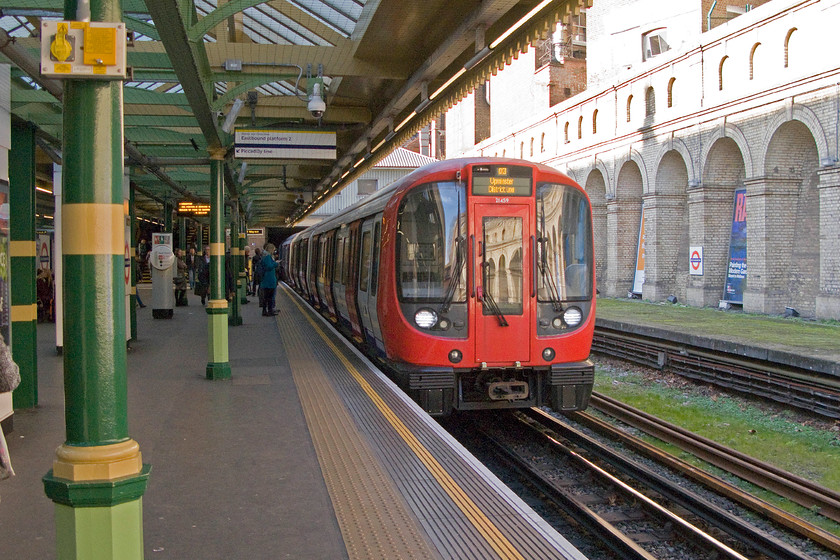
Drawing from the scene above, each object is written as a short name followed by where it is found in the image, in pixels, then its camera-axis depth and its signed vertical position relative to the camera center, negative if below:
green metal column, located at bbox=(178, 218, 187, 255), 28.11 +1.22
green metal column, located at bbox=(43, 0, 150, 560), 2.72 -0.34
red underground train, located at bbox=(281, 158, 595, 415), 7.90 -0.25
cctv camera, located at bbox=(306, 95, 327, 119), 9.96 +2.06
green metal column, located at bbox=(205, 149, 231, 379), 9.59 -0.27
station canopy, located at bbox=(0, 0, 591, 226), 7.17 +2.44
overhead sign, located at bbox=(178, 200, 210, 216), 21.80 +1.58
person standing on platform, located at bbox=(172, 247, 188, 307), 22.78 -0.49
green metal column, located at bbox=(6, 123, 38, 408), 7.20 +0.18
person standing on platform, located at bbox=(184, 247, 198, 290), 31.30 +0.18
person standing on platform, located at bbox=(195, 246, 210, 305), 21.16 -0.41
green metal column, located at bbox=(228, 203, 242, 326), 17.52 +0.13
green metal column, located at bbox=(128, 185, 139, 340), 12.59 +0.03
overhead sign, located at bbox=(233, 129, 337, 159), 10.92 +1.79
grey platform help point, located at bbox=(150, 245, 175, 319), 16.83 -0.43
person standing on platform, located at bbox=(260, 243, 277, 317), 18.47 -0.43
